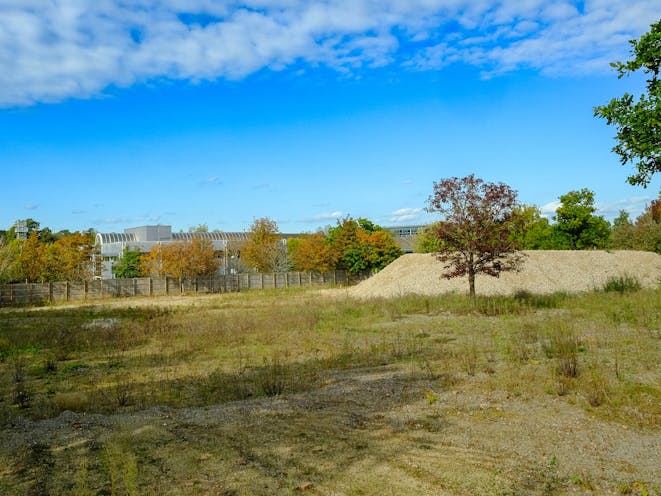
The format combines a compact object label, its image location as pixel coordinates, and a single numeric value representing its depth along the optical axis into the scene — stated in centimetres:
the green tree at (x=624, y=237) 5075
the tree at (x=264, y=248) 5600
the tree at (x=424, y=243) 5056
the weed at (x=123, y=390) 870
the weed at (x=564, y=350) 915
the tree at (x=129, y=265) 5594
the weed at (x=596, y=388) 763
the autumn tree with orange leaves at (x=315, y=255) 5206
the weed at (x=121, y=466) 514
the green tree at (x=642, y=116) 971
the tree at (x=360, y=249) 5297
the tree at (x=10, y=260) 3847
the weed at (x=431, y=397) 803
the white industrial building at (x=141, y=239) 6469
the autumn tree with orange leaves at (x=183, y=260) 4809
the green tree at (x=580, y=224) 4062
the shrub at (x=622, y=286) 2450
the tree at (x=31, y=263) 4628
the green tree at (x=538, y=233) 4378
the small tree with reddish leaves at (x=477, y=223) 1980
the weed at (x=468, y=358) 989
